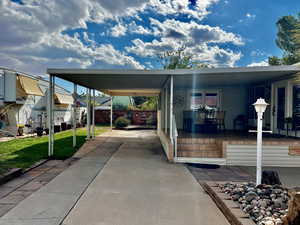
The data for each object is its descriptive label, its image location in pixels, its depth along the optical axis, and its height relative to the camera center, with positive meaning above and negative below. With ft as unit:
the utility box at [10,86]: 33.76 +4.36
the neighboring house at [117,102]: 68.58 +4.09
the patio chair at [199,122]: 28.89 -1.39
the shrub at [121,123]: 52.13 -2.74
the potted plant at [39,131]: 34.24 -3.22
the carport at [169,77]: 18.67 +3.82
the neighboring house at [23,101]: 34.04 +2.13
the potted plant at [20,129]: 35.60 -3.05
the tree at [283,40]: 53.82 +20.69
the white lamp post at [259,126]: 11.99 -0.79
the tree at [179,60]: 81.76 +21.43
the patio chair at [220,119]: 30.15 -0.95
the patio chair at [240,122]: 31.99 -1.46
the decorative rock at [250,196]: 9.75 -4.07
